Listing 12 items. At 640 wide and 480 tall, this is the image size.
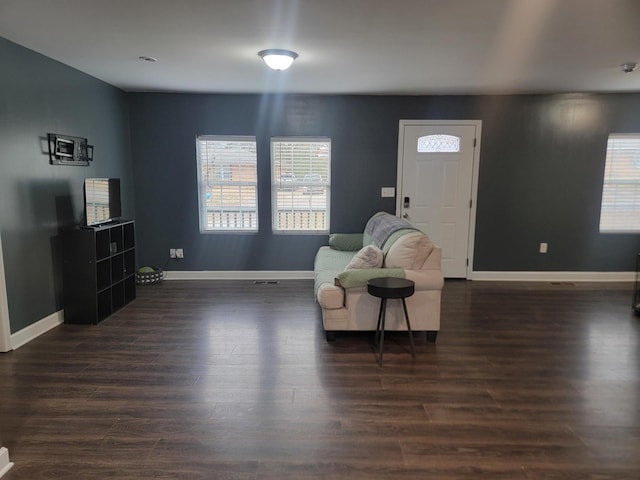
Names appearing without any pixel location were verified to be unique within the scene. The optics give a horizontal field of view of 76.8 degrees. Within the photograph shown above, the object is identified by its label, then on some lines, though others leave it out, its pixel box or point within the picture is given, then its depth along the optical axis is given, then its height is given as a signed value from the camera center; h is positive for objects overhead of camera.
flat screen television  3.79 -0.10
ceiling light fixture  3.36 +1.14
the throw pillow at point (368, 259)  3.43 -0.55
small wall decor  3.68 +0.39
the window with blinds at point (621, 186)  5.25 +0.17
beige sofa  3.32 -0.82
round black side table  3.03 -0.72
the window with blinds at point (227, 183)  5.36 +0.13
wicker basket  5.20 -1.11
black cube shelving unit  3.73 -0.79
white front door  5.27 +0.18
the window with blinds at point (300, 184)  5.36 +0.13
